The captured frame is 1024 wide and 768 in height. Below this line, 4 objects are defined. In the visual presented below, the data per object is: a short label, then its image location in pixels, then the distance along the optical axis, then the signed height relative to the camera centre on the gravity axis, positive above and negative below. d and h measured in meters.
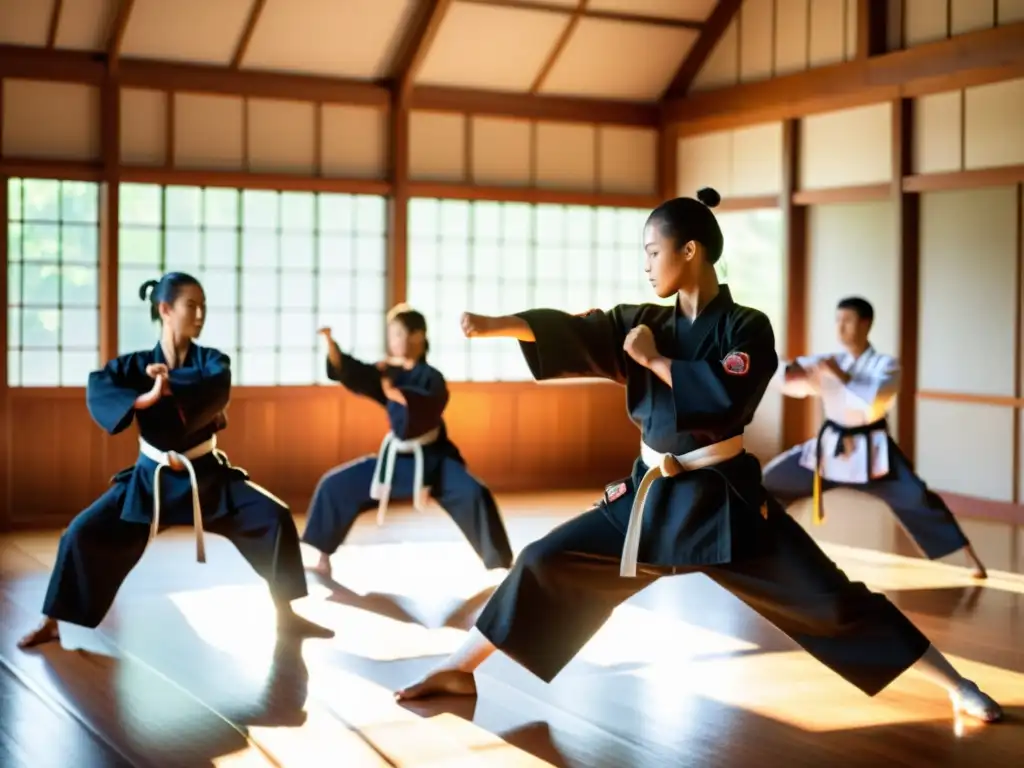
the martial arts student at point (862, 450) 5.27 -0.26
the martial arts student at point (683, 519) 3.31 -0.32
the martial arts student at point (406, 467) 5.38 -0.35
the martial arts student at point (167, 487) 4.16 -0.34
